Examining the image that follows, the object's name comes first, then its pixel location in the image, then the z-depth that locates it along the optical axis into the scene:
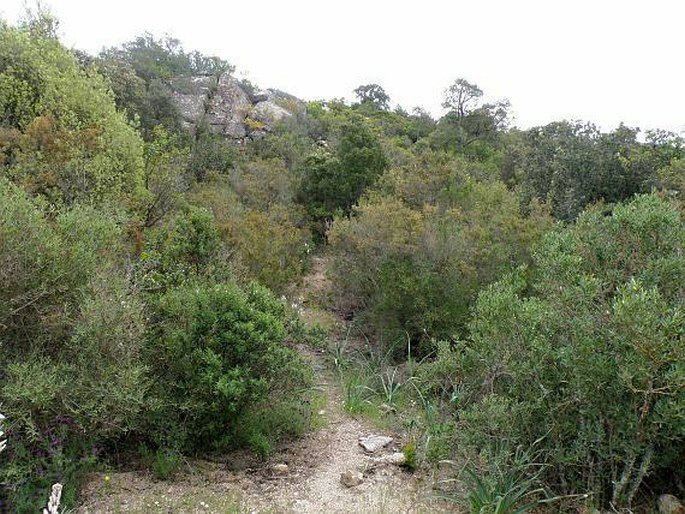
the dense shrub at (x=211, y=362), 6.16
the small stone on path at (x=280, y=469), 6.44
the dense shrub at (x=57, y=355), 5.07
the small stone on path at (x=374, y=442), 7.13
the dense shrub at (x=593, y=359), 4.47
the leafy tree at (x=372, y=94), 51.54
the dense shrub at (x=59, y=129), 9.74
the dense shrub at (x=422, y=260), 10.55
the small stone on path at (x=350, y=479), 6.16
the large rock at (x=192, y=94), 32.25
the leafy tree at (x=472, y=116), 31.45
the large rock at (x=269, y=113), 34.69
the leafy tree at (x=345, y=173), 19.73
